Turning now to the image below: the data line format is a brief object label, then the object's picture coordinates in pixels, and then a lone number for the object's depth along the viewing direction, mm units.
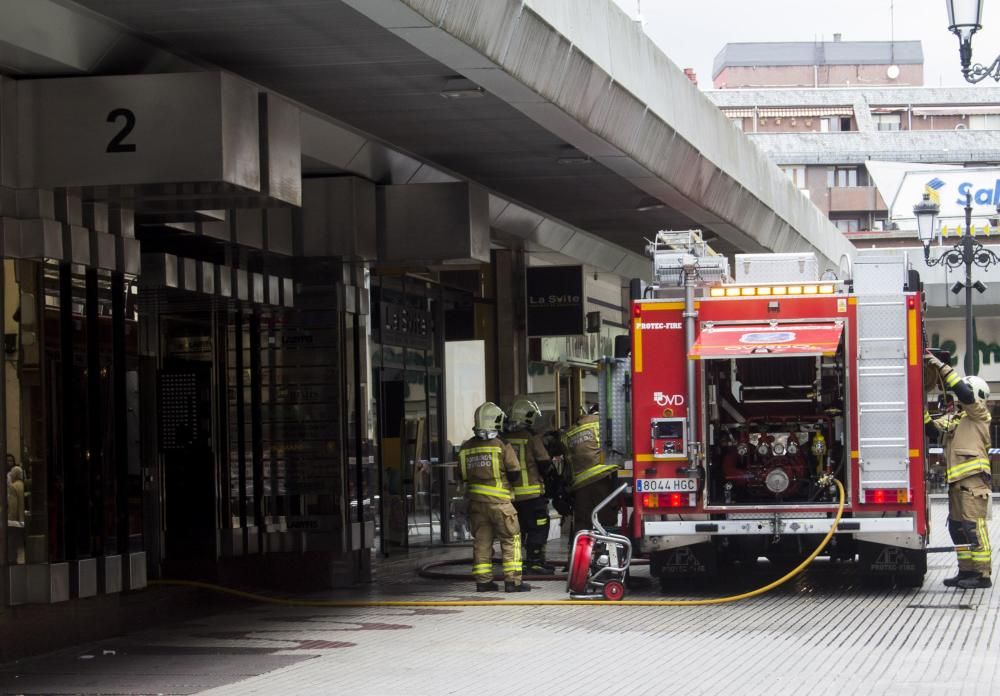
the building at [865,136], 82688
